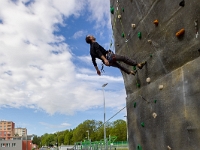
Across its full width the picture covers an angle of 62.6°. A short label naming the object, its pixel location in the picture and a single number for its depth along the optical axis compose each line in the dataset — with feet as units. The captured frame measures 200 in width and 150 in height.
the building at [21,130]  373.97
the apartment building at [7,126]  328.88
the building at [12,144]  149.86
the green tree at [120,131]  109.76
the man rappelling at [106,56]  9.64
